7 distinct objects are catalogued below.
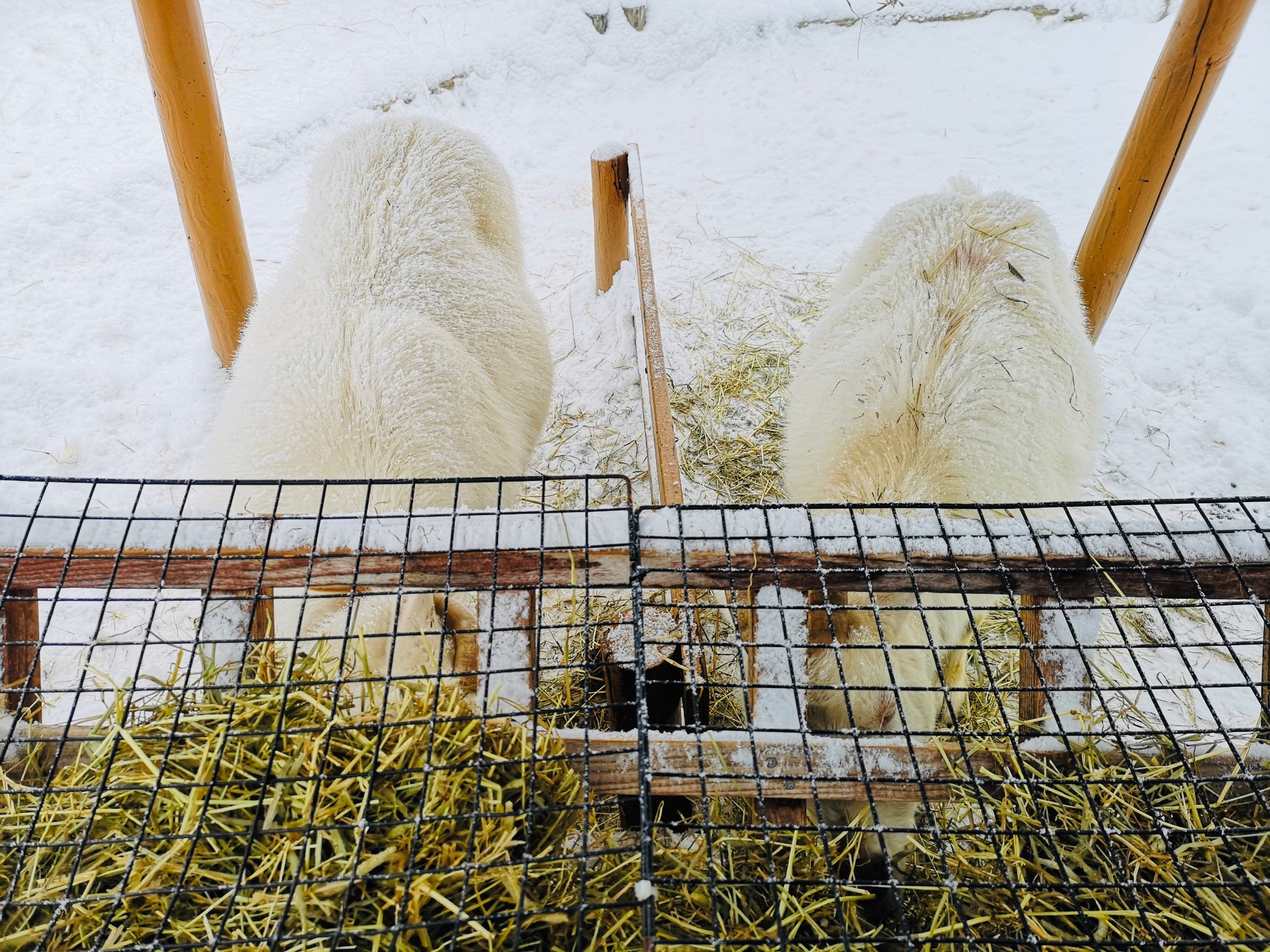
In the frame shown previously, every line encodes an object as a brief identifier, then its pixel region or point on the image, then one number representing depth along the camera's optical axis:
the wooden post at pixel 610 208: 4.74
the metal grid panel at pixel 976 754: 1.32
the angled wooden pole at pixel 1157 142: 3.32
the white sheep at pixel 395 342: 2.67
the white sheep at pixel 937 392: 2.31
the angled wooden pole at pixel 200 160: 3.46
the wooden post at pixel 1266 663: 1.71
